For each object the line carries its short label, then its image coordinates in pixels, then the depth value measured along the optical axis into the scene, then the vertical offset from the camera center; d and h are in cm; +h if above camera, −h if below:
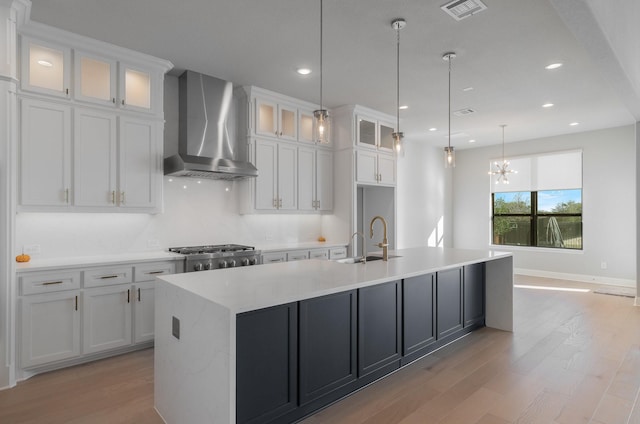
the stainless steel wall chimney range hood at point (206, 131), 409 +93
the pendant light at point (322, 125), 265 +63
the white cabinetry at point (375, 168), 560 +69
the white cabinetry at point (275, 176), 480 +48
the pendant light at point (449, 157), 335 +50
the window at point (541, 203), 728 +18
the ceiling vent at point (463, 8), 275 +155
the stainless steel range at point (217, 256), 381 -49
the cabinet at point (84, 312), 298 -88
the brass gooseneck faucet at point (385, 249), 342 -35
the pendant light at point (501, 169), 797 +92
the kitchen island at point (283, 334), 190 -77
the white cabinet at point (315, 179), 531 +48
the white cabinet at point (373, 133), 561 +123
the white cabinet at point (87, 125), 318 +80
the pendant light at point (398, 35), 304 +154
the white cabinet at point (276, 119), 481 +124
